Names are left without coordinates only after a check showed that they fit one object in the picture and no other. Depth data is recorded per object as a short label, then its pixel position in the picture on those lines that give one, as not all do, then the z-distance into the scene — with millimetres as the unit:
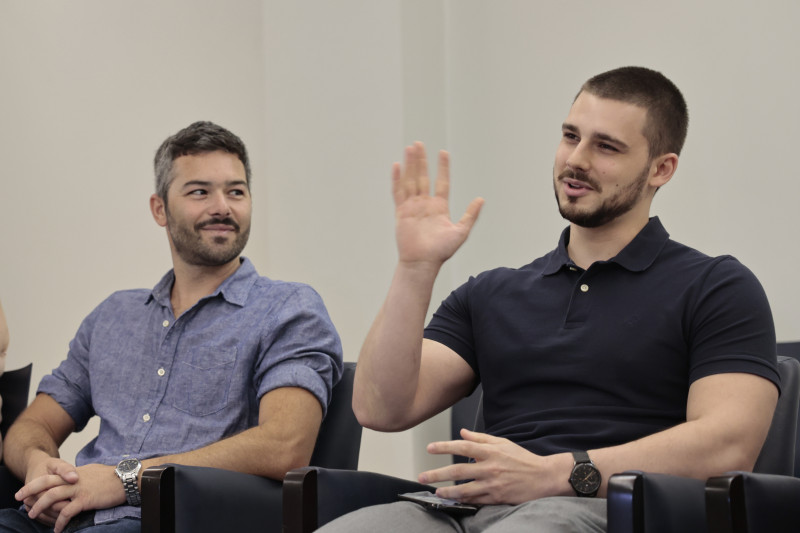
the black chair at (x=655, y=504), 3827
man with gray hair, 4354
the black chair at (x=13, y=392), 4652
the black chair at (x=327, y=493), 4039
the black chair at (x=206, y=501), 4103
